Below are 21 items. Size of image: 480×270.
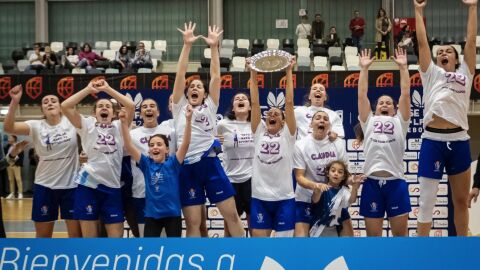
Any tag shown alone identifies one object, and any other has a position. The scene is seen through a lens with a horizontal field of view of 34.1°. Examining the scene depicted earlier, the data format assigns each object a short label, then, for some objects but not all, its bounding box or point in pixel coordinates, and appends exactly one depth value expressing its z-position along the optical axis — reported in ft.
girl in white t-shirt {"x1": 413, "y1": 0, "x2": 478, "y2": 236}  22.41
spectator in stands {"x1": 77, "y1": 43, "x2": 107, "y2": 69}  65.21
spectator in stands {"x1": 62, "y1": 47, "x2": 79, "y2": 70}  63.26
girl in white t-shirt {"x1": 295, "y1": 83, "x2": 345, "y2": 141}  26.32
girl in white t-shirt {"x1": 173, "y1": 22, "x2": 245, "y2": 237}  24.68
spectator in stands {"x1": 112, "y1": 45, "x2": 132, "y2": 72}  64.44
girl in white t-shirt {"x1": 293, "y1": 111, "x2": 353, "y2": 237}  24.07
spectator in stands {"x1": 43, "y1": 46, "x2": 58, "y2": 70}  62.03
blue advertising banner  18.56
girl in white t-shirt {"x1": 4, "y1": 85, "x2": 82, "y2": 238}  24.41
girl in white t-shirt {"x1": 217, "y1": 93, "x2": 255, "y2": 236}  26.76
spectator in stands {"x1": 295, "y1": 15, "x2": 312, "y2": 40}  76.13
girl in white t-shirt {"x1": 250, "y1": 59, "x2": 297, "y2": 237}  24.04
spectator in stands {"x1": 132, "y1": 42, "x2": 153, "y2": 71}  63.46
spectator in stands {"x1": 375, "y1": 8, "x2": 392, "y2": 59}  71.97
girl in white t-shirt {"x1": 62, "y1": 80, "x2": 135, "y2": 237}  23.75
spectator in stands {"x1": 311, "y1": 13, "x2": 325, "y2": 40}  75.10
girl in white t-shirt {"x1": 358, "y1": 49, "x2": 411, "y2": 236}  23.79
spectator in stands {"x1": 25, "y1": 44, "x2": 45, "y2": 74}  60.70
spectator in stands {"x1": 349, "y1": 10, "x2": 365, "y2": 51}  74.59
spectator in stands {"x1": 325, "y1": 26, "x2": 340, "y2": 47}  72.08
